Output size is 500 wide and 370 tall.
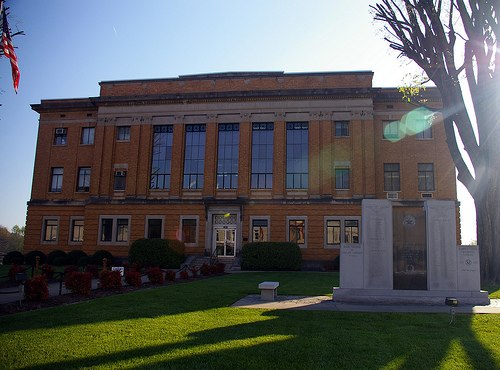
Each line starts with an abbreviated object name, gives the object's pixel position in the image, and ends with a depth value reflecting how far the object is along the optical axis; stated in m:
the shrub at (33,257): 34.97
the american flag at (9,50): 8.60
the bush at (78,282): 12.98
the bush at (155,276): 17.67
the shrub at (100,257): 32.91
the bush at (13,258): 34.50
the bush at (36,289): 11.30
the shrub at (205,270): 24.72
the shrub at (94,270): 20.03
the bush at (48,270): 17.36
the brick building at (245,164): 34.88
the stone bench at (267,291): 13.57
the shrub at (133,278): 16.38
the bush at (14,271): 17.52
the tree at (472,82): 18.30
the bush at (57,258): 33.78
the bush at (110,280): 14.64
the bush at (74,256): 34.12
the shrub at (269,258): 31.03
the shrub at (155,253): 30.92
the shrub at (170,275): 19.86
